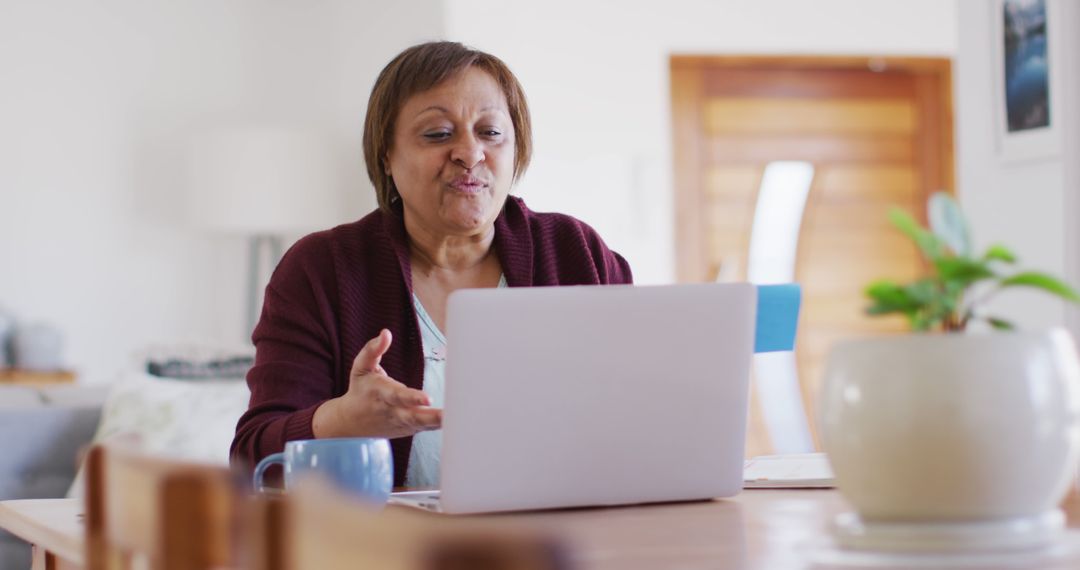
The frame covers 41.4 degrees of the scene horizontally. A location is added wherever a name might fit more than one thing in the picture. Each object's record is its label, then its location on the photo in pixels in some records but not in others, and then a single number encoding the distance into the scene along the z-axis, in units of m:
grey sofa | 2.98
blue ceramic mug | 1.34
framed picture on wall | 3.22
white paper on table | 1.55
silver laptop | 1.26
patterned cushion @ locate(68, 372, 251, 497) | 3.03
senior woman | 1.90
